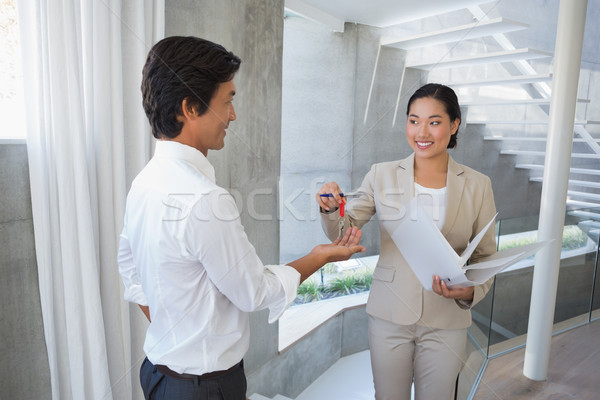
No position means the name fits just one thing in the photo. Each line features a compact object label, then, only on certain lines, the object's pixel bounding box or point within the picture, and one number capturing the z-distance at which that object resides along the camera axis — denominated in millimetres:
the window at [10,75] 1432
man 884
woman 1470
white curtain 1442
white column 2349
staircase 3486
